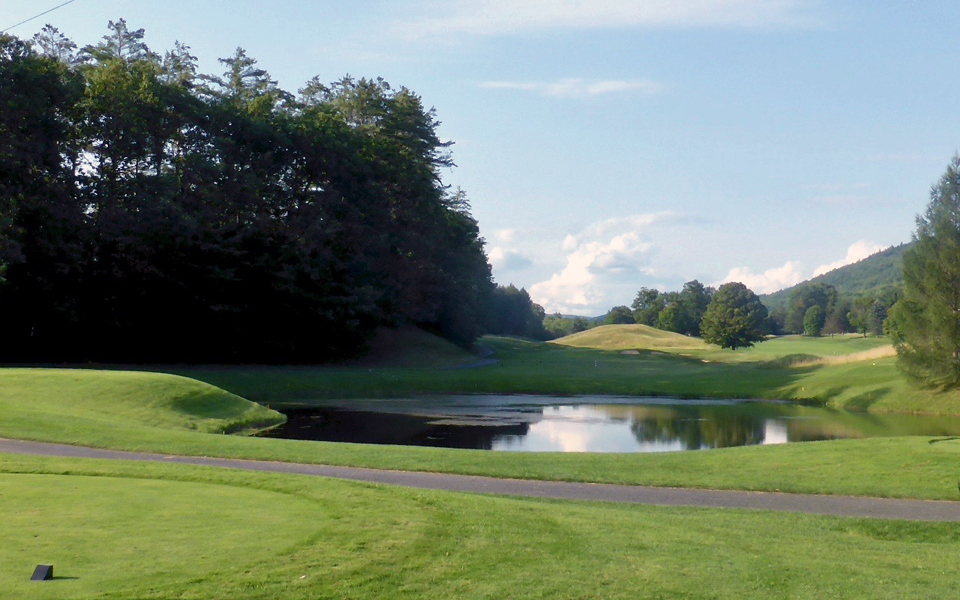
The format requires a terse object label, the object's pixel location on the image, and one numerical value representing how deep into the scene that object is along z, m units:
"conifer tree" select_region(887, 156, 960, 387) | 35.47
